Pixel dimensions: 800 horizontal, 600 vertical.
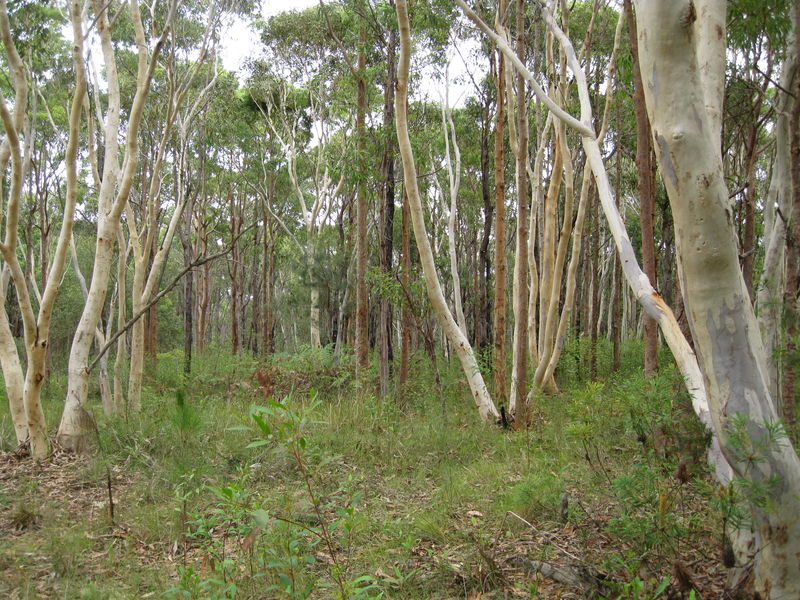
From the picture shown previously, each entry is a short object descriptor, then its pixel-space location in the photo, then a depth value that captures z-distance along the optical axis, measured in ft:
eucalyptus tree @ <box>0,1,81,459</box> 19.42
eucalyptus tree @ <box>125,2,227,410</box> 28.45
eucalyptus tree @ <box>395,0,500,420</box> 22.84
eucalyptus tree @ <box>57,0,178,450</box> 20.56
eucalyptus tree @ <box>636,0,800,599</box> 8.41
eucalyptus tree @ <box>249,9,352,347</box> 56.13
